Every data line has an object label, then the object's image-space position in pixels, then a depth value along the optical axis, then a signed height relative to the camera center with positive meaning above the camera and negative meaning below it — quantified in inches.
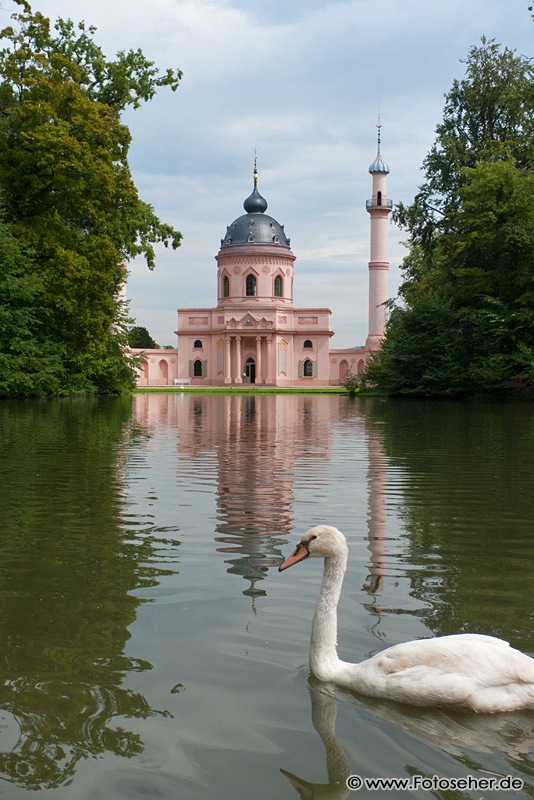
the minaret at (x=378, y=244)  3666.3 +580.9
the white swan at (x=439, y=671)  146.1 -49.4
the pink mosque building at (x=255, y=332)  3806.6 +219.9
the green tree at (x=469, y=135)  1722.4 +506.7
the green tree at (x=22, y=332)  1144.2 +68.9
